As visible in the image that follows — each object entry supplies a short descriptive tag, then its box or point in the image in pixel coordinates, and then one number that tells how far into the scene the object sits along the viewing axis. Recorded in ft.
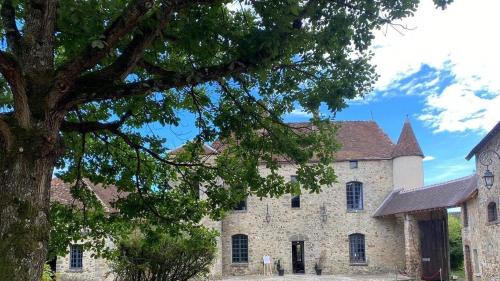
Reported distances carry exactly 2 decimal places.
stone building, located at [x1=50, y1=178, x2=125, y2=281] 78.12
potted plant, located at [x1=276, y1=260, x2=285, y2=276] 95.96
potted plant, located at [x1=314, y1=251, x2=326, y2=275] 97.88
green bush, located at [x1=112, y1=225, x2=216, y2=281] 38.96
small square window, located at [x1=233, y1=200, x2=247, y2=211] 100.78
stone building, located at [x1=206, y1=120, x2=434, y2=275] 97.86
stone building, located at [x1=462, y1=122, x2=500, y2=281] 55.77
